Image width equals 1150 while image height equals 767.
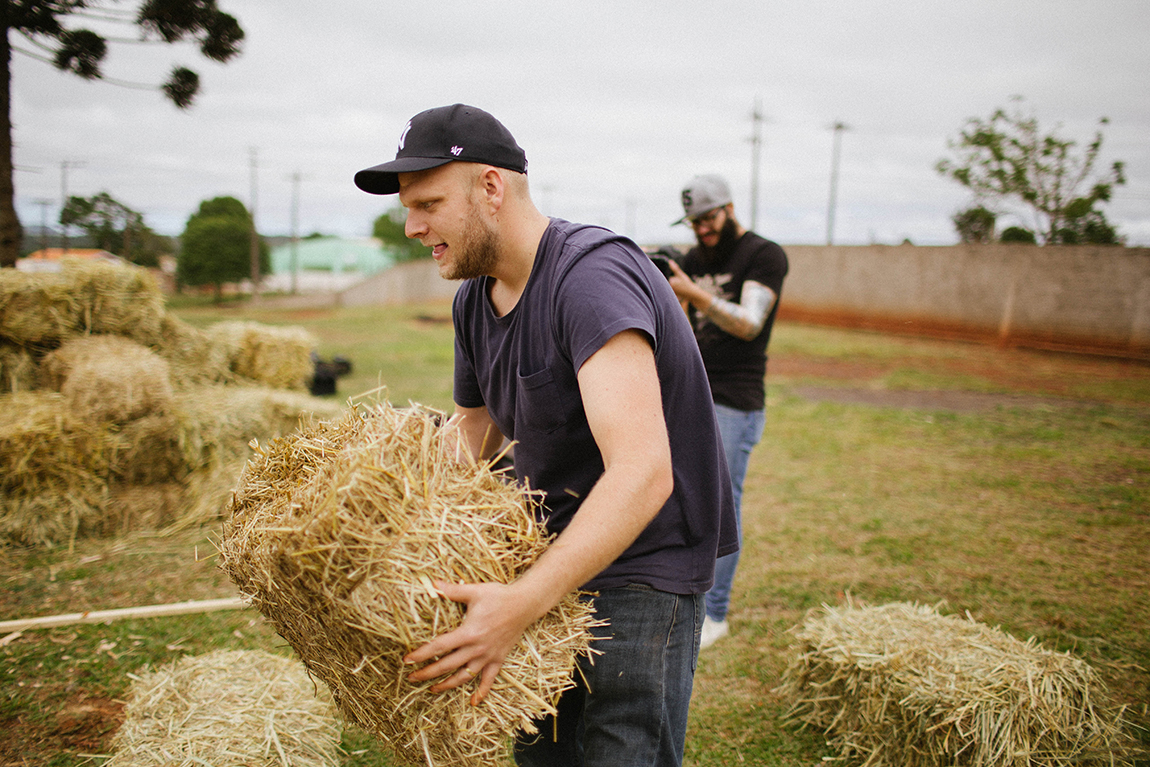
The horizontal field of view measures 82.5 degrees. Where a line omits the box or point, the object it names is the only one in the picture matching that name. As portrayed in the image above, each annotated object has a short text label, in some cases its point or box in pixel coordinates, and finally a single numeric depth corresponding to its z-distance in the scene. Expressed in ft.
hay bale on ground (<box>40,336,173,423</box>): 17.34
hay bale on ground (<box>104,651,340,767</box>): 8.00
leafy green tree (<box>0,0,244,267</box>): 22.53
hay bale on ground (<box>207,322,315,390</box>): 25.35
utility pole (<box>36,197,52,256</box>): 73.04
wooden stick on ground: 11.87
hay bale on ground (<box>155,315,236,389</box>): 21.20
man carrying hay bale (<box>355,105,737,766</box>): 4.65
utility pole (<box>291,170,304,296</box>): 151.02
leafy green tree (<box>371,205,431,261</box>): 161.58
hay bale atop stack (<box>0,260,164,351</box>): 18.36
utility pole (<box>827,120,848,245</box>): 114.73
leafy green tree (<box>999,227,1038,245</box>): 84.80
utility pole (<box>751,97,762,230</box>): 113.39
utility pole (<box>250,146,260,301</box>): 125.80
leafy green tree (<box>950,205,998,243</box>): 91.35
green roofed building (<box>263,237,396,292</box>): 201.57
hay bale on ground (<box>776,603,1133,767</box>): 8.62
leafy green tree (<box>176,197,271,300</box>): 137.59
